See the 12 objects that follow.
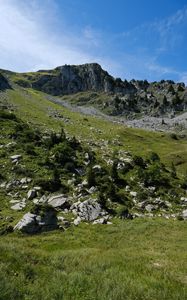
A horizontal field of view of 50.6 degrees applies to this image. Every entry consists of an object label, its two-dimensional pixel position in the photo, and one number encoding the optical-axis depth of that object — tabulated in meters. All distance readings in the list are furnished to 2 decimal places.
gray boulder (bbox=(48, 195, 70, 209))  17.22
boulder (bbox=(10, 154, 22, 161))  22.25
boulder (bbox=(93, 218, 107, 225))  16.15
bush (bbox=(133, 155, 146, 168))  26.71
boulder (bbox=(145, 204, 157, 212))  18.72
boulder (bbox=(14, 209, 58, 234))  14.52
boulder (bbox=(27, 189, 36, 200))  17.66
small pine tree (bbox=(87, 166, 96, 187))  20.27
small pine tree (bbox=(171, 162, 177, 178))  26.23
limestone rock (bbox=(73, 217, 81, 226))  15.74
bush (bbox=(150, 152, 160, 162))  31.14
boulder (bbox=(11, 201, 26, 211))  16.61
